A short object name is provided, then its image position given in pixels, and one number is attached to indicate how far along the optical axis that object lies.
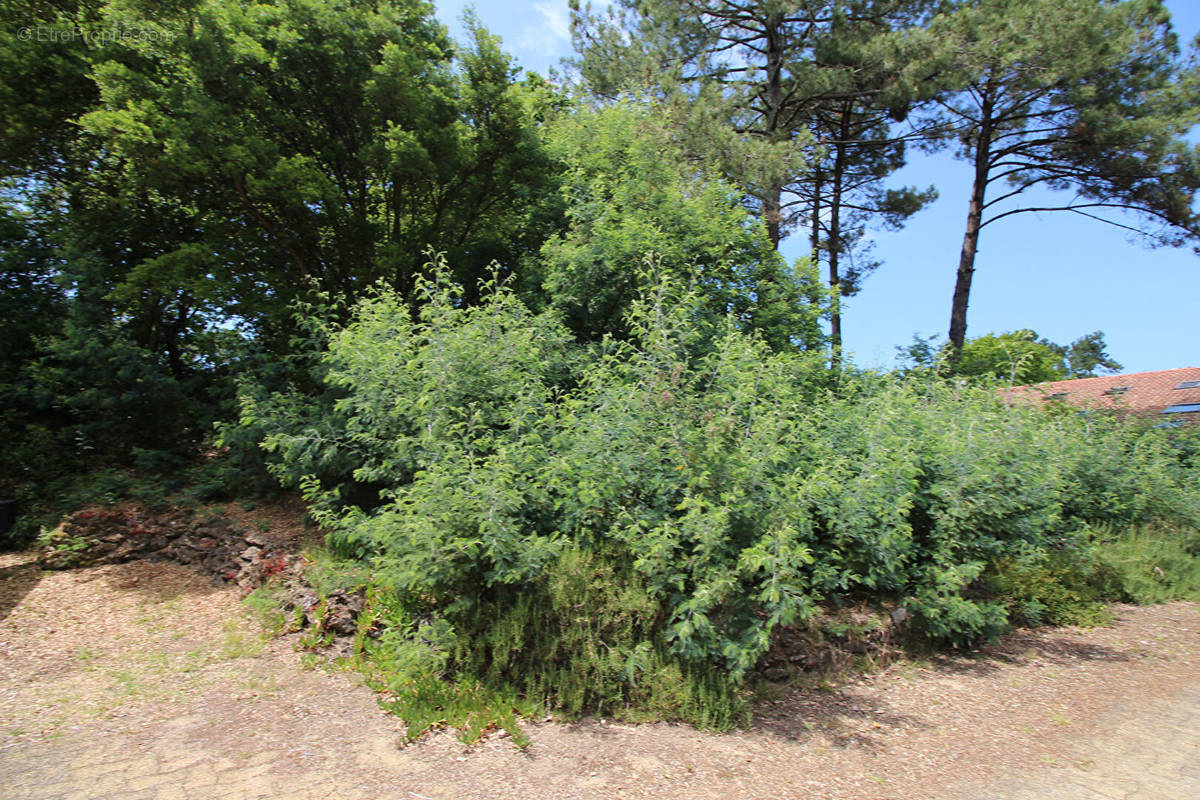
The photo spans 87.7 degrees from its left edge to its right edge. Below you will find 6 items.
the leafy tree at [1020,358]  7.45
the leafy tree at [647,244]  7.56
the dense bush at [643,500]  4.07
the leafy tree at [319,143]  7.41
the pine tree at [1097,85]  12.07
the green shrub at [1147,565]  7.54
